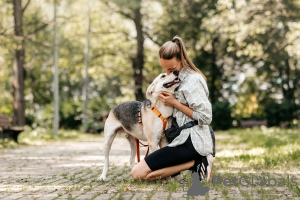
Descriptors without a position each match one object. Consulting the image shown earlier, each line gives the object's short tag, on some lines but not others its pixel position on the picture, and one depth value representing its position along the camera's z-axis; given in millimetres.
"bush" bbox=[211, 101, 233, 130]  32500
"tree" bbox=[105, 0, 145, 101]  32031
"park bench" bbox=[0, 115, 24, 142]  15856
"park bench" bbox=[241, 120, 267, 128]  35262
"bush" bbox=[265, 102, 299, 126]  32656
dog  5916
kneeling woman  5918
